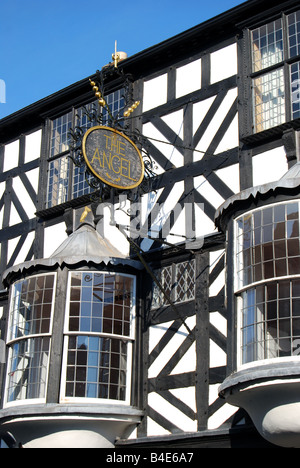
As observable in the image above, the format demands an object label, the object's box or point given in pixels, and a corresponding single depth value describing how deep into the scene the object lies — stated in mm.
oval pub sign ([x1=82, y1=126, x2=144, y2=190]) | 13609
